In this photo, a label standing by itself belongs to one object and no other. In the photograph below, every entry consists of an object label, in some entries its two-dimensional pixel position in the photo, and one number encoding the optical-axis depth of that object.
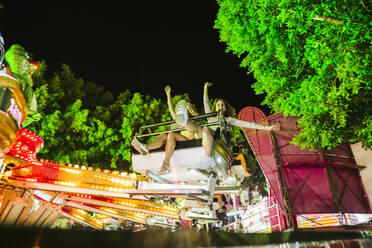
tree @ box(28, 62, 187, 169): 9.35
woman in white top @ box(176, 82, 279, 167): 4.23
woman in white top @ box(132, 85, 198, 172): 4.43
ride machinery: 4.14
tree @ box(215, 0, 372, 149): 3.88
